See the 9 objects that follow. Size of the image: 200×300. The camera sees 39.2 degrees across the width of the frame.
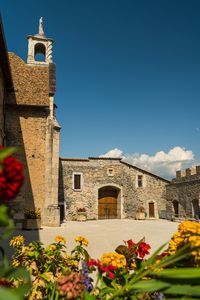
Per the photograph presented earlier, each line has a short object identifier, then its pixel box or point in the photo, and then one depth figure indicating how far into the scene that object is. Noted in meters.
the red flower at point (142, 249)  2.60
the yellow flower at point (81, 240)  3.44
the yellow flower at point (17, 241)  3.43
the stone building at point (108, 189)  21.67
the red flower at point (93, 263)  1.98
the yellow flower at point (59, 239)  3.50
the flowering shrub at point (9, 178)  0.93
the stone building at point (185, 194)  20.58
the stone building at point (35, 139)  14.70
